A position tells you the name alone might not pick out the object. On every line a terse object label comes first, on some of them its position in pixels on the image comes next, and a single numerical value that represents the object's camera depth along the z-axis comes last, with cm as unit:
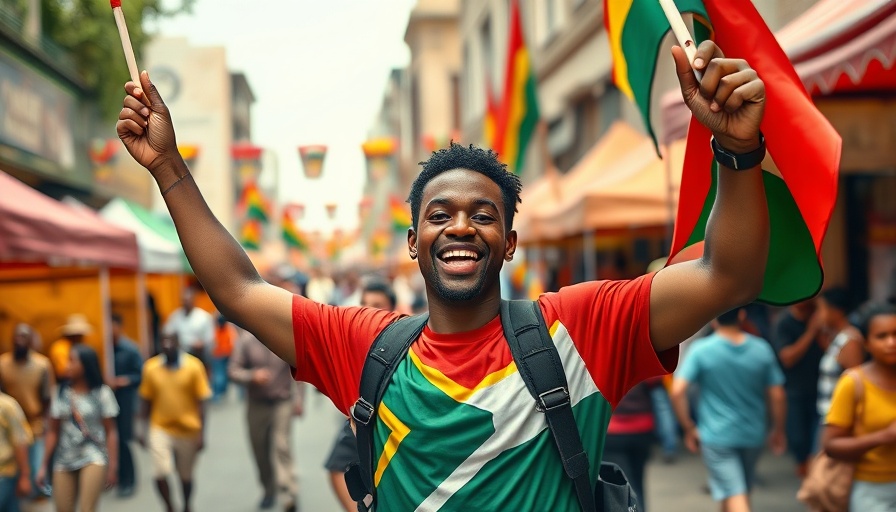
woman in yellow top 468
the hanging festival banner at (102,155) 2422
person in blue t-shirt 669
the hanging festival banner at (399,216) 4322
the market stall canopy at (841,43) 472
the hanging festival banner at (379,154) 3362
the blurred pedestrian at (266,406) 948
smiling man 231
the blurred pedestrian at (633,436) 641
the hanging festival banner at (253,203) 3681
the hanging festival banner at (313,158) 3014
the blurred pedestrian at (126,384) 1108
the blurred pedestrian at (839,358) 612
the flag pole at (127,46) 249
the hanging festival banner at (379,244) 6812
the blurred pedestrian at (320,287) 1930
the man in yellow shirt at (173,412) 874
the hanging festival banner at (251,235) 3575
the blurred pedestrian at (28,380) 855
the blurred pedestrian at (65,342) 900
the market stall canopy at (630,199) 1081
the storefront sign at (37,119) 1750
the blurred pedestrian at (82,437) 747
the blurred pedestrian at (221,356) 1858
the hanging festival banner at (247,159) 3241
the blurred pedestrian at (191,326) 1525
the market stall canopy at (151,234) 1595
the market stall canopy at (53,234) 823
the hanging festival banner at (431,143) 3598
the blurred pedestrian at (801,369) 872
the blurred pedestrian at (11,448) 665
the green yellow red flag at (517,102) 1189
